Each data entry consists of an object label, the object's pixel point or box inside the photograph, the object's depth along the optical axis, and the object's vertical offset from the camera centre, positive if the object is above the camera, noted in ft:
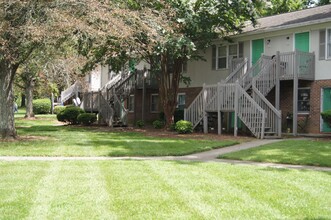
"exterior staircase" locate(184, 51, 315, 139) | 61.11 +2.12
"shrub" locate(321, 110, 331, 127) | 57.00 -1.23
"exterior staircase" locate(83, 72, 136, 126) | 86.74 +1.17
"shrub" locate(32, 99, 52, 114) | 148.56 -0.29
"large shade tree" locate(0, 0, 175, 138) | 45.11 +8.73
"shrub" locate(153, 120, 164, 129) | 80.79 -3.46
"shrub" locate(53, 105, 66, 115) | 135.72 -0.90
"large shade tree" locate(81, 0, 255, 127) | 57.82 +11.02
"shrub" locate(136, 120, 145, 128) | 85.95 -3.68
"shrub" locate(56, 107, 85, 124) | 92.22 -1.87
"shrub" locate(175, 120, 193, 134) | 66.28 -3.28
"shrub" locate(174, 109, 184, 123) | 86.17 -1.82
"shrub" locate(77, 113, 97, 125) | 88.38 -2.61
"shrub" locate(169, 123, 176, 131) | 70.53 -3.49
